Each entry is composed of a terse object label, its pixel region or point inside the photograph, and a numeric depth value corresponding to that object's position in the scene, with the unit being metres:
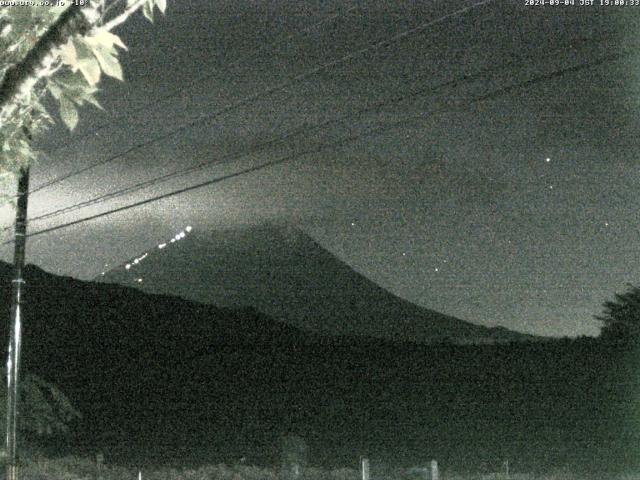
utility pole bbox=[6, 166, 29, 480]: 17.62
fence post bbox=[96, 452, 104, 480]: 25.17
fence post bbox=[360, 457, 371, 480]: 20.67
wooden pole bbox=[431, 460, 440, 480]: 20.47
